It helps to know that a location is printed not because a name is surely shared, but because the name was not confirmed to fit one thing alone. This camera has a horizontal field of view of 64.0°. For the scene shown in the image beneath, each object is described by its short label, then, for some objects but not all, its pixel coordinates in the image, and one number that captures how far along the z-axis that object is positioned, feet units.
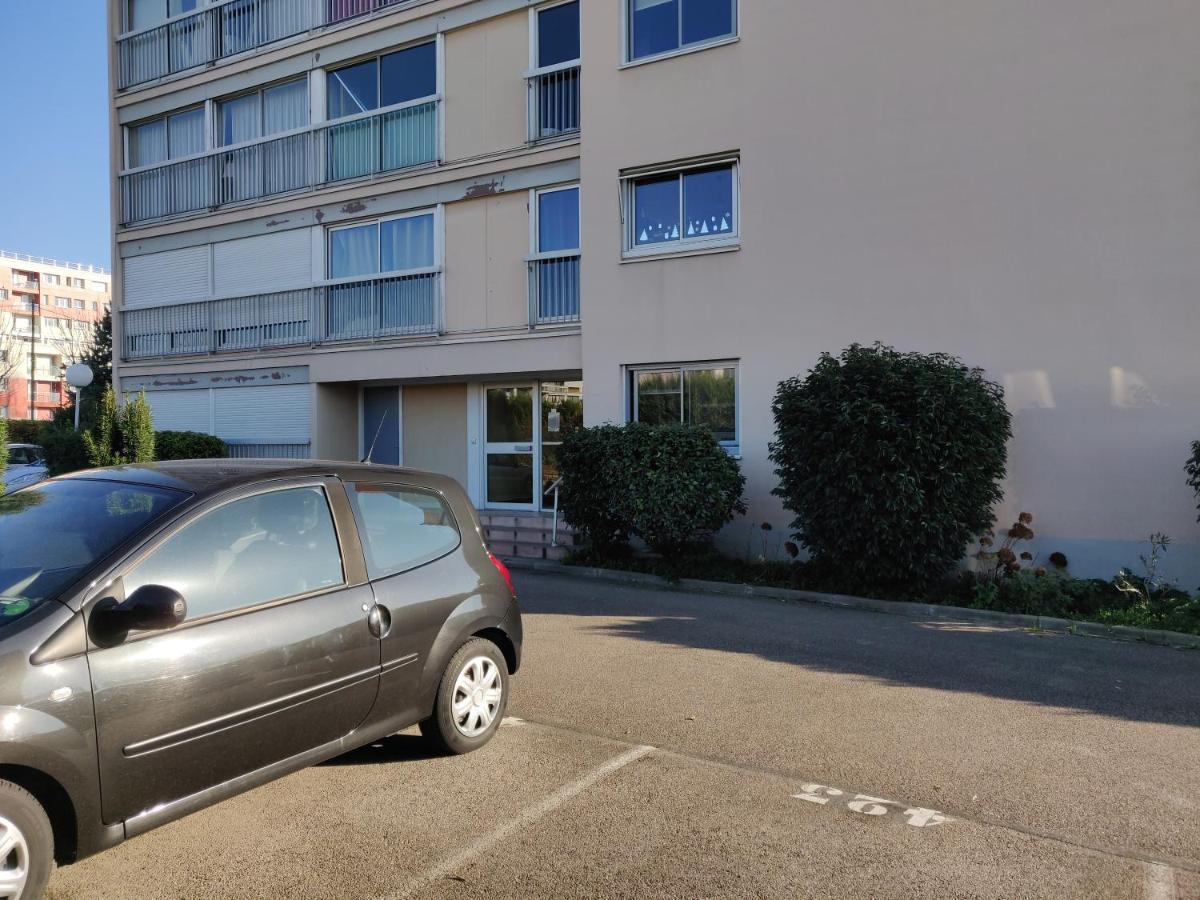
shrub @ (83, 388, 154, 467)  47.29
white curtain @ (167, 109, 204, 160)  62.23
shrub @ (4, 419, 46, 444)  119.83
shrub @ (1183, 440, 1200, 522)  29.66
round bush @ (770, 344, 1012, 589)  31.07
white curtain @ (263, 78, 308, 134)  57.16
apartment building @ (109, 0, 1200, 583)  33.30
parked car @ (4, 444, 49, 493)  61.34
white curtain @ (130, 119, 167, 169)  64.28
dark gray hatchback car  10.61
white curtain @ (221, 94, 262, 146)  59.47
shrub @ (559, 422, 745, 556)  36.37
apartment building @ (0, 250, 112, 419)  235.81
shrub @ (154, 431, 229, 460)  55.88
